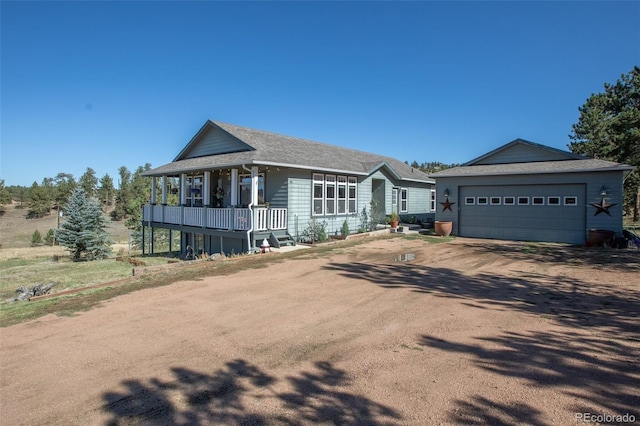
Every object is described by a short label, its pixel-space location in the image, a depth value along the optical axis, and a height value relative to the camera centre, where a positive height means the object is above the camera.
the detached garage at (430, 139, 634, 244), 13.91 +0.74
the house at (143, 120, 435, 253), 13.35 +0.93
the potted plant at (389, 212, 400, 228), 18.83 -0.59
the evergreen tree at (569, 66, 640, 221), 15.70 +5.64
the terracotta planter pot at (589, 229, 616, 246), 13.27 -0.97
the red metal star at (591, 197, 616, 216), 13.75 +0.19
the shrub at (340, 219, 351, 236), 15.98 -0.89
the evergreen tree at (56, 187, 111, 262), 18.30 -1.28
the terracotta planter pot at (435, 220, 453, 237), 17.27 -0.87
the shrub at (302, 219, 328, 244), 14.62 -1.00
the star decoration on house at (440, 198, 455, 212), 17.83 +0.34
